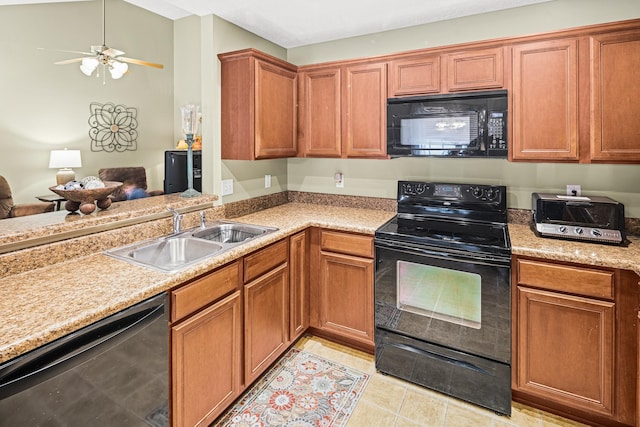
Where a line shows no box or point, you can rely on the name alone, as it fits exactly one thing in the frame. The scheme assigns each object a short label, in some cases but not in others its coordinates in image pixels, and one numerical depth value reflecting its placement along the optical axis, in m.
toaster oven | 1.90
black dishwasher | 1.01
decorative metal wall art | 4.59
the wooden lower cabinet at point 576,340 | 1.72
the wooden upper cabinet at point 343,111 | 2.61
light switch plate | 2.66
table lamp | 4.09
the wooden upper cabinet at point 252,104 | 2.45
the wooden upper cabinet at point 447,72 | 2.22
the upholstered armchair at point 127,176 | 4.62
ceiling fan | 2.83
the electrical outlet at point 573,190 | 2.27
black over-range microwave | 2.17
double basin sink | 1.79
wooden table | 4.02
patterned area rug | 1.91
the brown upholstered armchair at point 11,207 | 3.73
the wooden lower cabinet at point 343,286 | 2.38
